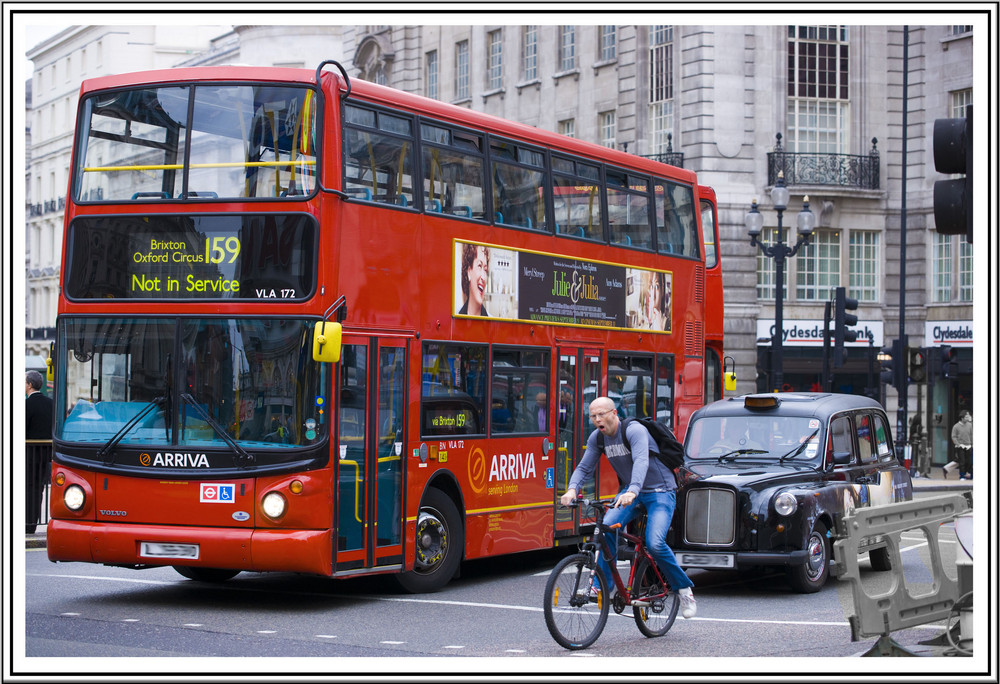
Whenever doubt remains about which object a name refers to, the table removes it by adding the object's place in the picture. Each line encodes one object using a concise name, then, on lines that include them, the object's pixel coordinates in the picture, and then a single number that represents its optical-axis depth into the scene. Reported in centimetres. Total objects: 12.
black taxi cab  1252
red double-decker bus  1131
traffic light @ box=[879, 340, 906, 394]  2967
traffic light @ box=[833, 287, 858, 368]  2586
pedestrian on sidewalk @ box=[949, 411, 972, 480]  3195
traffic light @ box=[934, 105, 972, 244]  740
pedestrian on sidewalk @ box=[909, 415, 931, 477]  3444
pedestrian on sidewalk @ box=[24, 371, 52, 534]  1652
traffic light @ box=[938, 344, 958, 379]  3152
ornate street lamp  2697
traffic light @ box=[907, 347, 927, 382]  2956
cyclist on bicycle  1001
